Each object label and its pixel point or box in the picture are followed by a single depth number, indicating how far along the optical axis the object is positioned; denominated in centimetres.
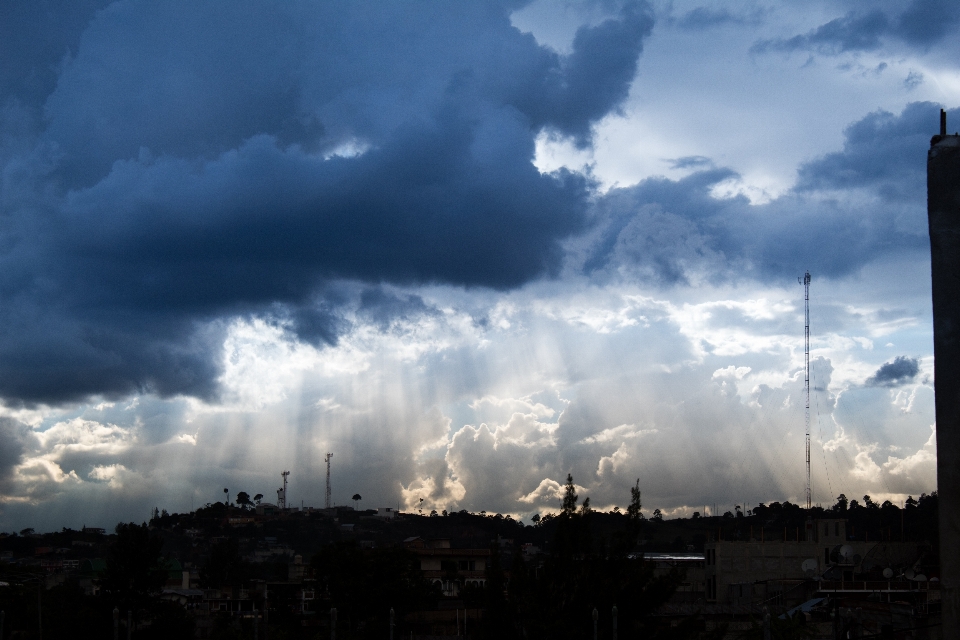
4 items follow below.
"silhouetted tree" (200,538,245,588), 16588
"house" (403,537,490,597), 10700
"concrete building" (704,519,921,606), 9856
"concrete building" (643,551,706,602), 10406
